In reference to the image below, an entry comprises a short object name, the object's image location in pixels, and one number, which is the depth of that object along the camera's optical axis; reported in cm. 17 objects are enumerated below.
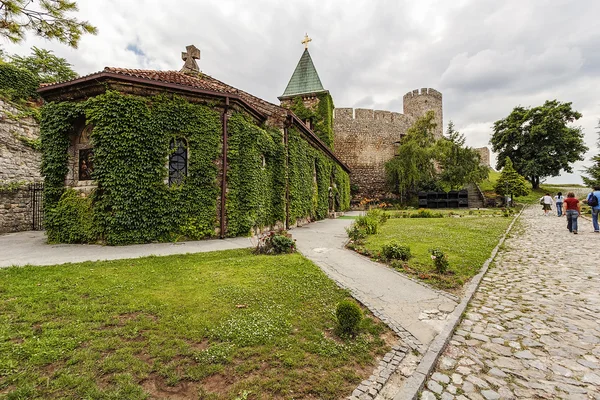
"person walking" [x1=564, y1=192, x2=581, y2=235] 1127
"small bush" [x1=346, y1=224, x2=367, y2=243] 903
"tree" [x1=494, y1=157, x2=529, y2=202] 2753
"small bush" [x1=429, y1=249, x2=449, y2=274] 573
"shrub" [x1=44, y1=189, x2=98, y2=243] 844
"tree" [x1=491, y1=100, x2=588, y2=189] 3198
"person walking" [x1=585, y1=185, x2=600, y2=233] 1106
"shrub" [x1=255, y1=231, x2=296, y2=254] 734
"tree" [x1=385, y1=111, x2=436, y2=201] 3095
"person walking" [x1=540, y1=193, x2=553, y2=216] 1915
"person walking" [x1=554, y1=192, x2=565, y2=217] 1836
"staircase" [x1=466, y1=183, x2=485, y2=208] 3049
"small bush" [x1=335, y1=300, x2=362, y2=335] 315
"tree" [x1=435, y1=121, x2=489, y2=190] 2970
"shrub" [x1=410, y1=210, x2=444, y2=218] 1956
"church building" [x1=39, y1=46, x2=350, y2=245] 822
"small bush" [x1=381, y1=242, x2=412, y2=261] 684
